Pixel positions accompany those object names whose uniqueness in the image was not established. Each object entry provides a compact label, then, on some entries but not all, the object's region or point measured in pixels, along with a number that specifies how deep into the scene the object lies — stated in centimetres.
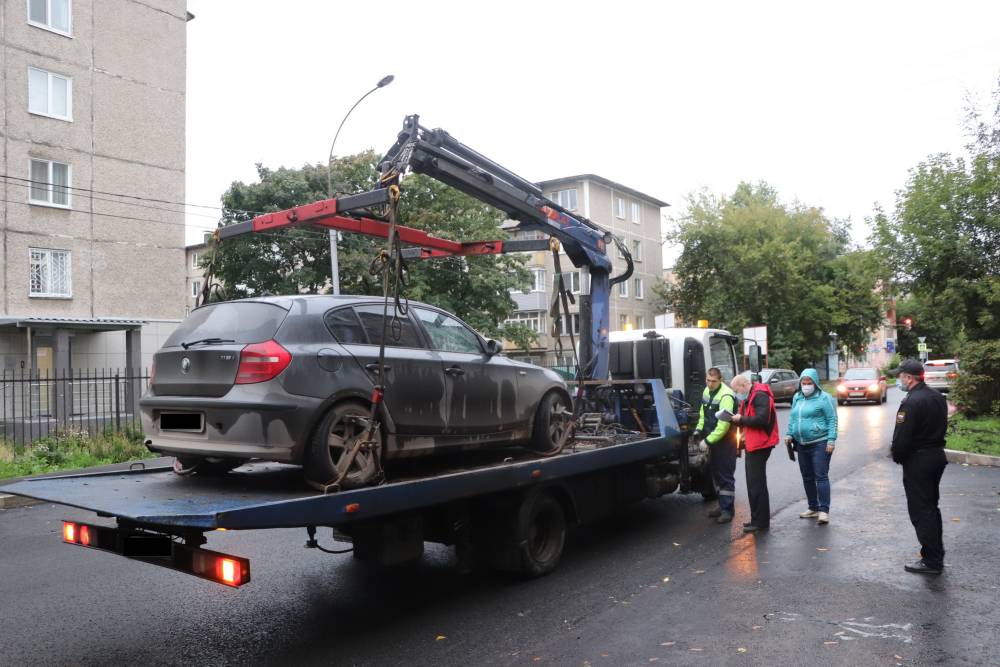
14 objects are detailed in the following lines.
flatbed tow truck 445
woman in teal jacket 828
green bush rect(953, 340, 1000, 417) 1642
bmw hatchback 478
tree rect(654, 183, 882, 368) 4275
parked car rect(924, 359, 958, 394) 3262
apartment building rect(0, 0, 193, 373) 2155
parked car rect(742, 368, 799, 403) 2730
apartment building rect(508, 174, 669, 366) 4516
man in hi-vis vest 855
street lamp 1878
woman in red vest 805
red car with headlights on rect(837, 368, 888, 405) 2844
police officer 631
